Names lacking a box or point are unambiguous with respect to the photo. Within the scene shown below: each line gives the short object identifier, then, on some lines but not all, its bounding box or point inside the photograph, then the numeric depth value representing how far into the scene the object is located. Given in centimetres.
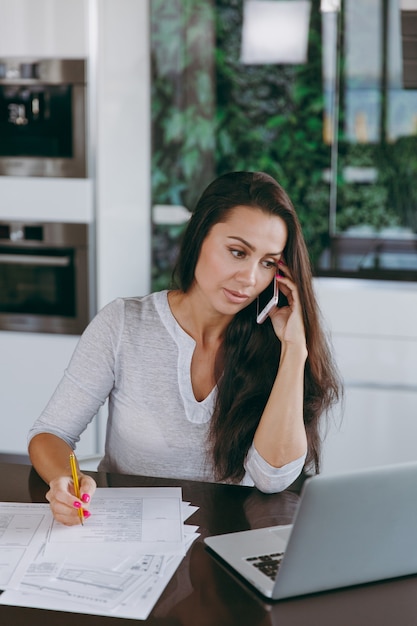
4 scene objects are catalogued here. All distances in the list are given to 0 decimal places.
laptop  115
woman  178
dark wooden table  114
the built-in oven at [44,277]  331
